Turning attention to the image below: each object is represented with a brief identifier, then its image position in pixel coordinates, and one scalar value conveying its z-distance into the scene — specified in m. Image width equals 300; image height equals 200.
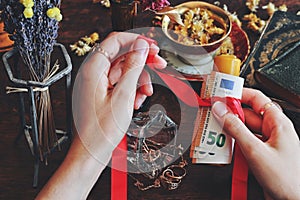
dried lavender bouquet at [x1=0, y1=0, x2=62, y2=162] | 0.76
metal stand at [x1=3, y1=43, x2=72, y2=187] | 0.81
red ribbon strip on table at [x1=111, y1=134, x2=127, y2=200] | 0.87
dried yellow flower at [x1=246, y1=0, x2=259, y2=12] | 1.21
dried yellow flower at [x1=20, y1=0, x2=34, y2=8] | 0.74
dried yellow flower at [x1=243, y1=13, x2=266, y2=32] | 1.16
